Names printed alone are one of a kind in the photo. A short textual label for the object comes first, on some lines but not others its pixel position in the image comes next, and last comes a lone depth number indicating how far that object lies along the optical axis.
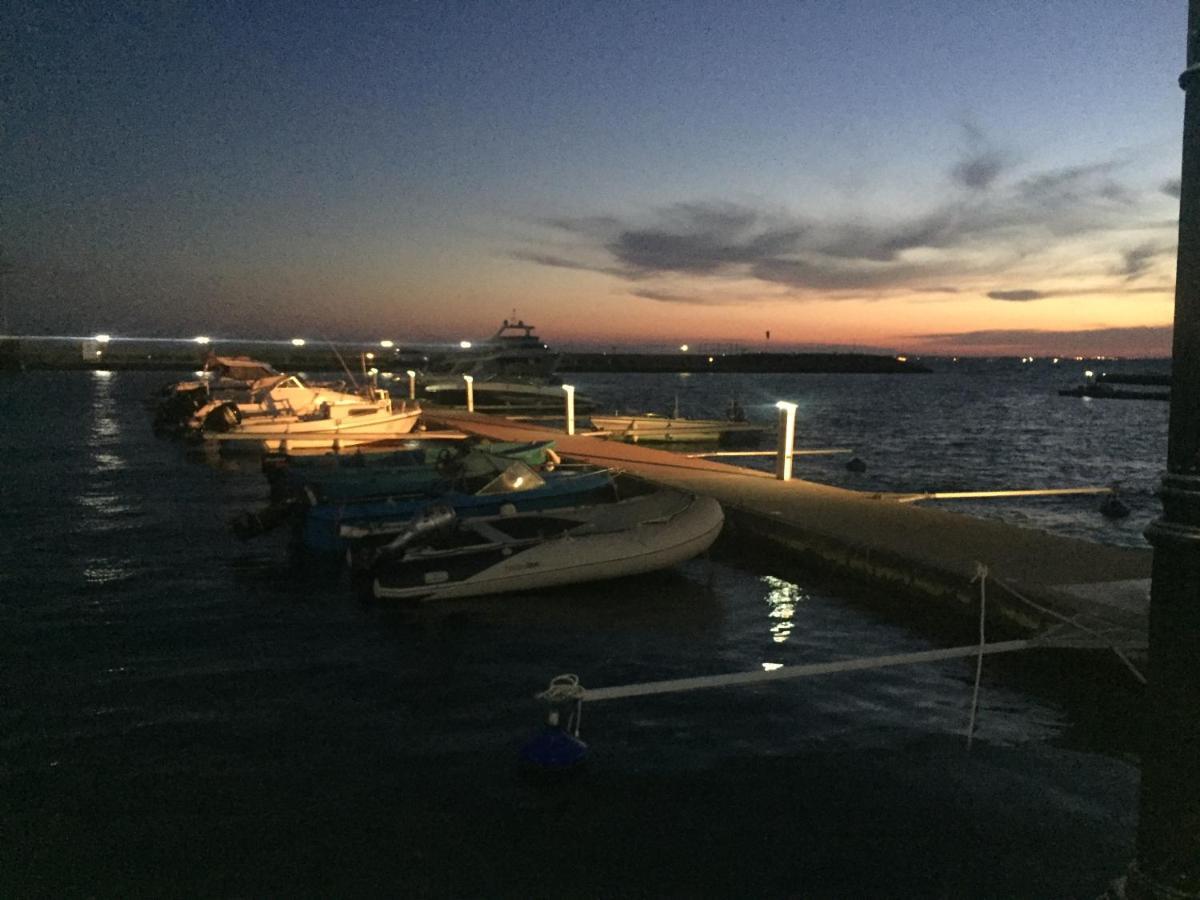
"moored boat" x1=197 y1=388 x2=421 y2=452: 25.73
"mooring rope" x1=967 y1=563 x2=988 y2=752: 6.46
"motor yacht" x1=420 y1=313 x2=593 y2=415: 42.25
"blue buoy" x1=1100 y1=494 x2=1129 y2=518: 18.81
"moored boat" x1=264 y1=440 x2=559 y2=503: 13.80
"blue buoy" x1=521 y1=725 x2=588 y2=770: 6.10
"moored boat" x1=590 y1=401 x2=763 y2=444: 30.14
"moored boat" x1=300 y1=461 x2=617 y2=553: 12.67
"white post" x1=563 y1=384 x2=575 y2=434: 24.89
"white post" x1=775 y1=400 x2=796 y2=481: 15.97
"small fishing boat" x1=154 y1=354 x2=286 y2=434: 33.34
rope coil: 5.65
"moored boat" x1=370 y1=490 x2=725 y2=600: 10.51
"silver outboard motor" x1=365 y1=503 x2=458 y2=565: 10.89
